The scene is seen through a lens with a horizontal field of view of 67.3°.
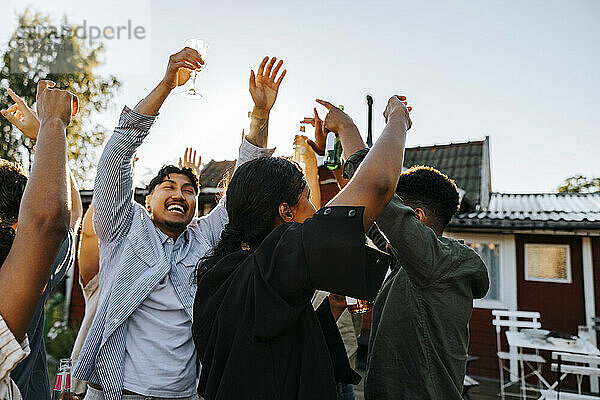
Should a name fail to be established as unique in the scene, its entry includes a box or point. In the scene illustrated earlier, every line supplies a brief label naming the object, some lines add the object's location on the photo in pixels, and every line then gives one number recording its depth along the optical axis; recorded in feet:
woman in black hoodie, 3.62
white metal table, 18.65
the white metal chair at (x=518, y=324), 22.87
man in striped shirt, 6.39
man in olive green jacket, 4.97
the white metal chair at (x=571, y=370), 16.65
